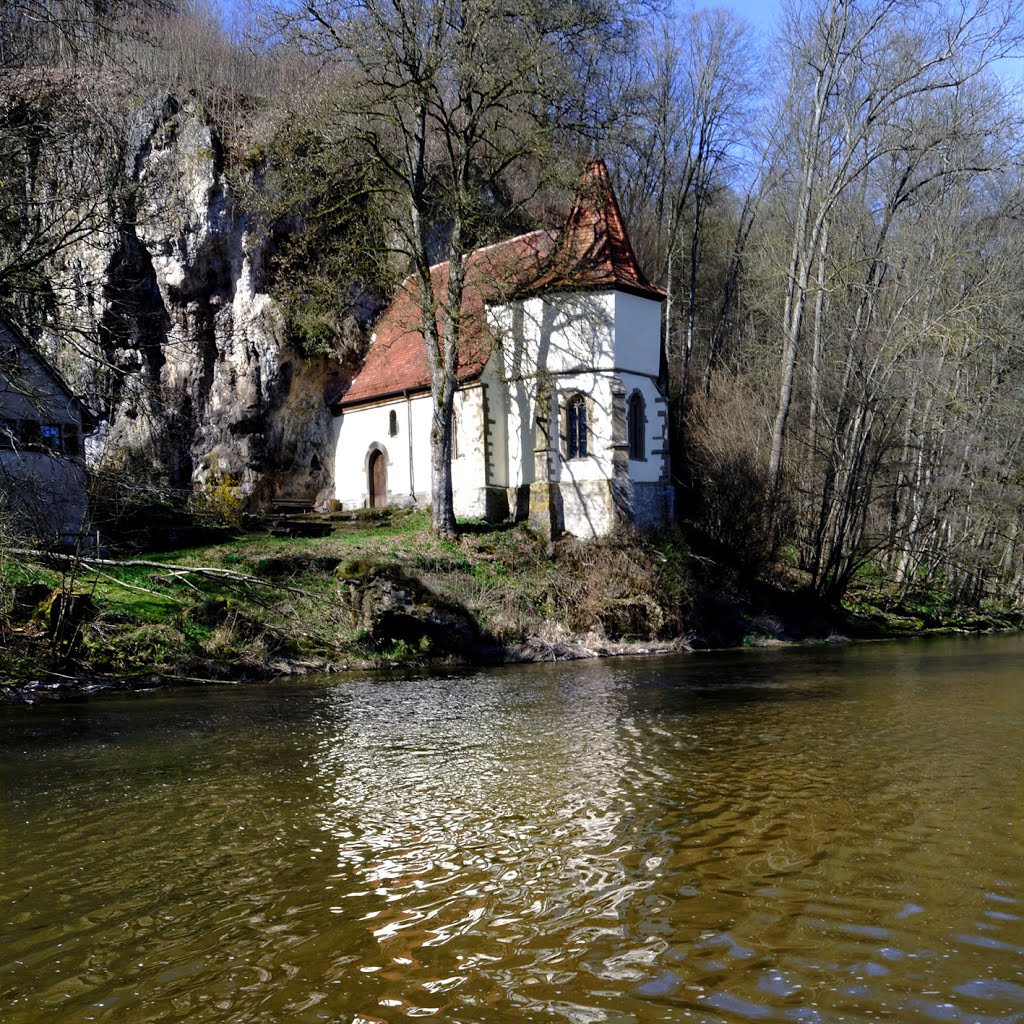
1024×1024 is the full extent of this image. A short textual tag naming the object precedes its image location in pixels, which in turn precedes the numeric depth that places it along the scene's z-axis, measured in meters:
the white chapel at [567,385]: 24.94
